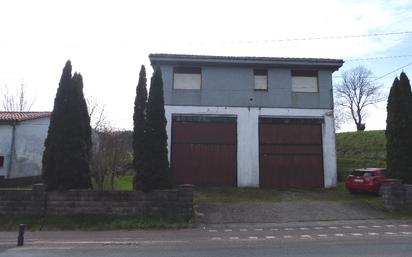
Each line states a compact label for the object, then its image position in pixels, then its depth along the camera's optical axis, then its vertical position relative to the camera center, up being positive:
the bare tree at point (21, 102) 49.08 +8.70
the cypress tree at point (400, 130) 18.03 +2.27
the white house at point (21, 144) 30.19 +2.38
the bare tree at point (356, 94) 64.44 +13.43
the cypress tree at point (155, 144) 15.71 +1.34
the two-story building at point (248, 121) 22.89 +3.28
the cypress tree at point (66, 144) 15.68 +1.30
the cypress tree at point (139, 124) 15.98 +2.12
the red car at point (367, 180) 19.62 +0.11
